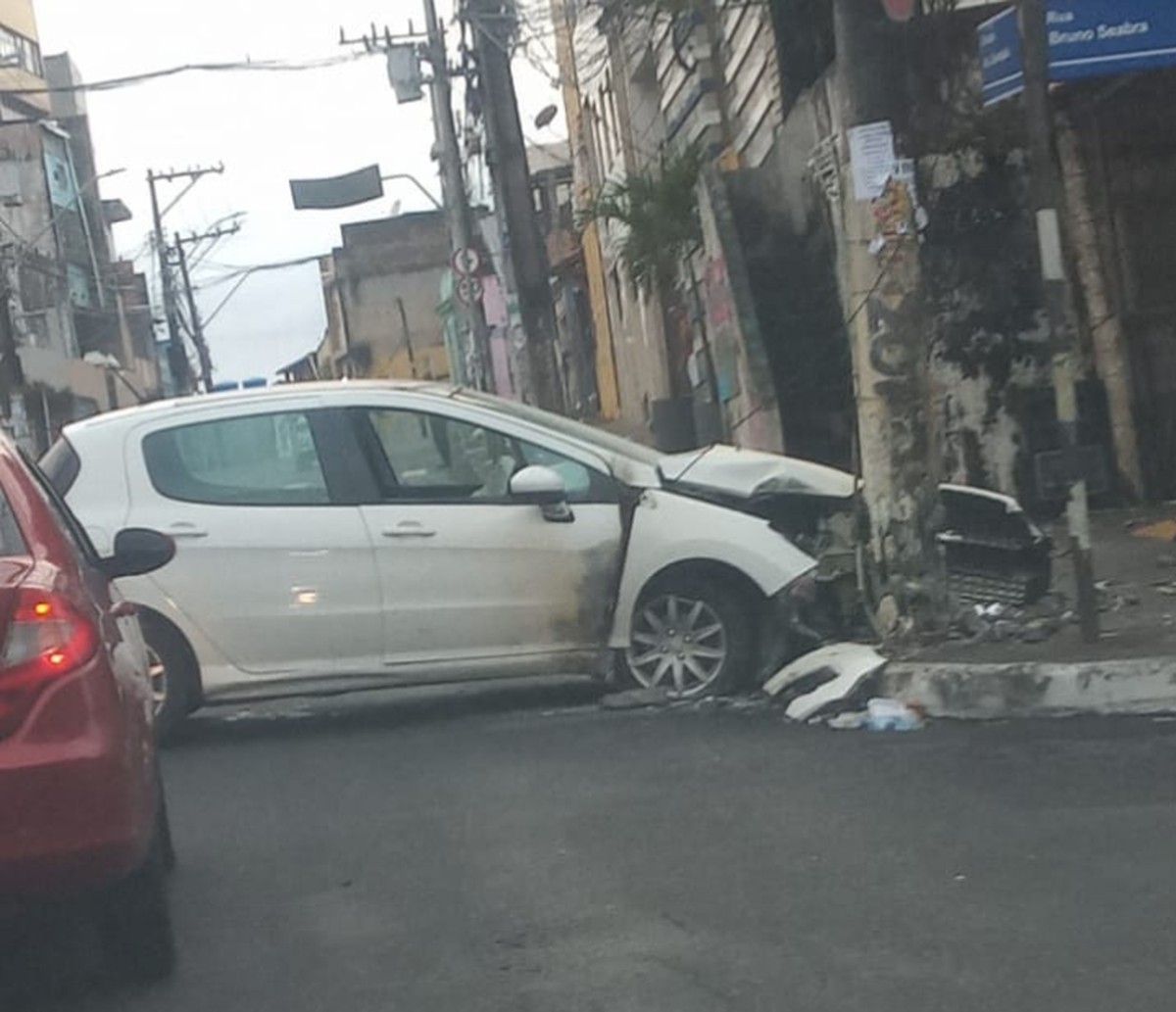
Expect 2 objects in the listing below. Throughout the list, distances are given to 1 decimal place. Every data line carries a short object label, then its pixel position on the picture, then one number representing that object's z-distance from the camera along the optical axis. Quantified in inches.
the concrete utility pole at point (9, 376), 1299.2
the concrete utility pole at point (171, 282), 2436.0
